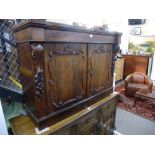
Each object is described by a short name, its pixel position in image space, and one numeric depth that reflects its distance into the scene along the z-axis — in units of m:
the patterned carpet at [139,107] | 3.04
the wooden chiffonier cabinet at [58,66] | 0.94
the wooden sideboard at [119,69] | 5.19
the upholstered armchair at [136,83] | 3.75
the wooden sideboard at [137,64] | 5.13
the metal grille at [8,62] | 1.78
